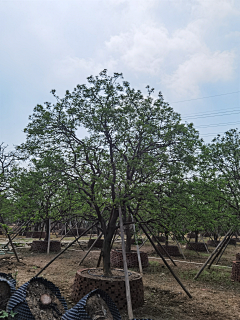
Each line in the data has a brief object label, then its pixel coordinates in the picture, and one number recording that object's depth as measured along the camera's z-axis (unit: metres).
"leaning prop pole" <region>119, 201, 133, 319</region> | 6.56
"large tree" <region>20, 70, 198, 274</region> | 8.96
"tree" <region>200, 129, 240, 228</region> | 12.30
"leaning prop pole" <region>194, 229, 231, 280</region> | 11.62
